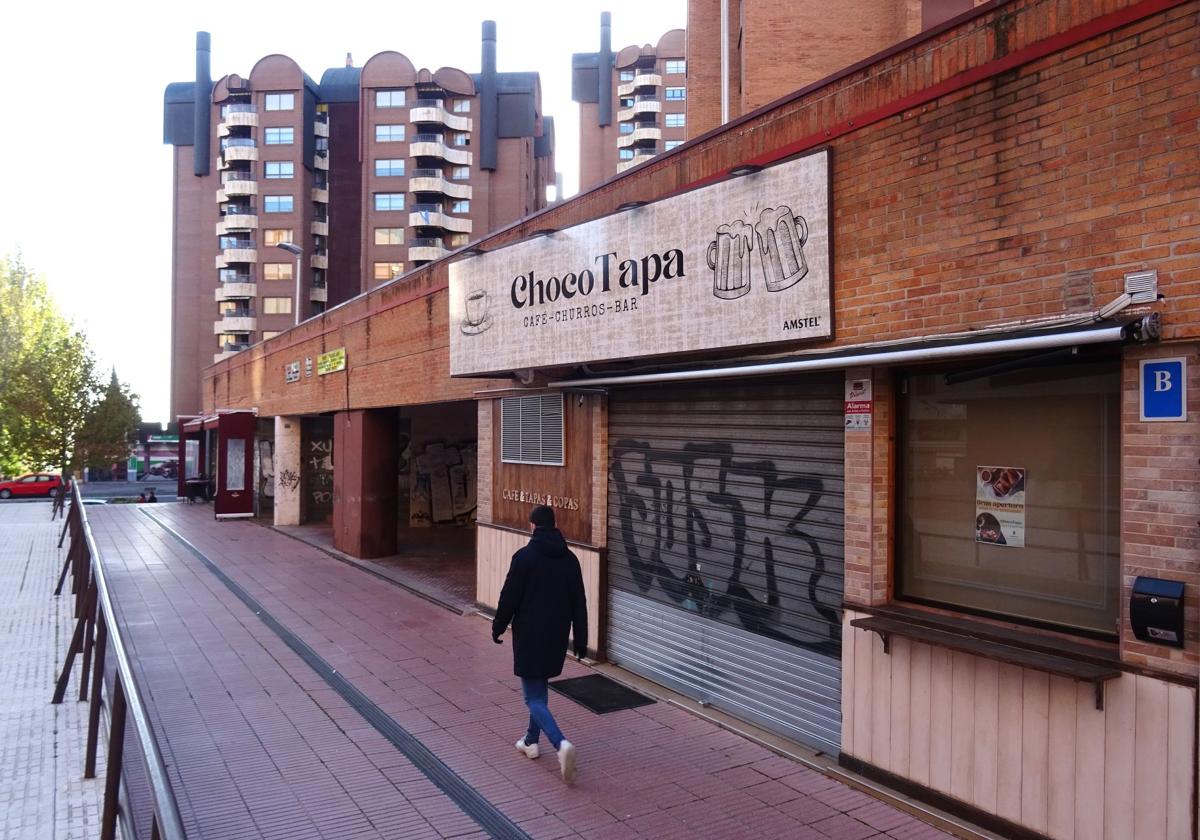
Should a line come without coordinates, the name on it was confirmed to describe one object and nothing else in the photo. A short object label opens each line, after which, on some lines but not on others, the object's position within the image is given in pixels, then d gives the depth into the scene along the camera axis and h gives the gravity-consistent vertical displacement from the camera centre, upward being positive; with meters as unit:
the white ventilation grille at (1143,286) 4.17 +0.70
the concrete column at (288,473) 22.11 -1.14
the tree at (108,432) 38.03 -0.15
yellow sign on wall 17.33 +1.39
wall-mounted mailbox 4.07 -0.86
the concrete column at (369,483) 16.03 -1.02
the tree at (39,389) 36.31 +1.69
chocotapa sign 6.19 +1.32
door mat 7.31 -2.34
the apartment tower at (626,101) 68.50 +26.67
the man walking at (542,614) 5.79 -1.26
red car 37.78 -2.54
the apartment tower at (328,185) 58.97 +17.12
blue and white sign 4.11 +0.20
